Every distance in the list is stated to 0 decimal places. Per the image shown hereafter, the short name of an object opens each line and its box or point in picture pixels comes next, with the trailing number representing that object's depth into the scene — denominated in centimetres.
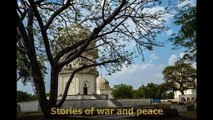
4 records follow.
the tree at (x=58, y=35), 783
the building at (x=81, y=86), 2693
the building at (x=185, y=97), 2969
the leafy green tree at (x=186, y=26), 955
